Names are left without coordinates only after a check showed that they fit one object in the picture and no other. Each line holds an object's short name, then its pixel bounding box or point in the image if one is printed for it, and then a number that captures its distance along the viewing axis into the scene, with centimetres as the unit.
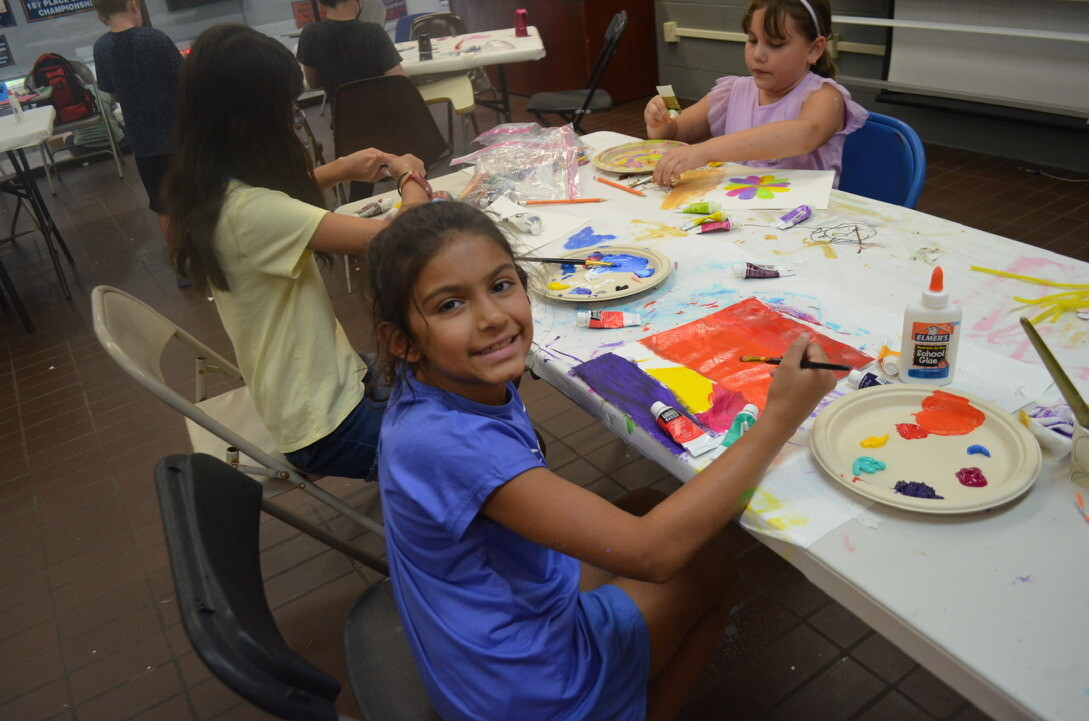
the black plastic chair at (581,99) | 400
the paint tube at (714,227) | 181
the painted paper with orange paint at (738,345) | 126
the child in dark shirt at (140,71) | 376
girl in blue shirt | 100
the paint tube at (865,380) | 119
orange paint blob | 108
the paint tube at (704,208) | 193
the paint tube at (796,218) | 179
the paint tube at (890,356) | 123
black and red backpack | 631
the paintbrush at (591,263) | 170
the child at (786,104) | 211
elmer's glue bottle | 112
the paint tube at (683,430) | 113
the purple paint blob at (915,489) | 98
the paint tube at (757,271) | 157
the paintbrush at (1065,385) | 94
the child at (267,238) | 158
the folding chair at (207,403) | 148
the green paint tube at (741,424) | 114
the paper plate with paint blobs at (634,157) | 227
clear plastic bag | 225
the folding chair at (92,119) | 645
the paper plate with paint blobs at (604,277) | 158
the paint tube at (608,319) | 149
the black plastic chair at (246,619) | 81
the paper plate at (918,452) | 96
